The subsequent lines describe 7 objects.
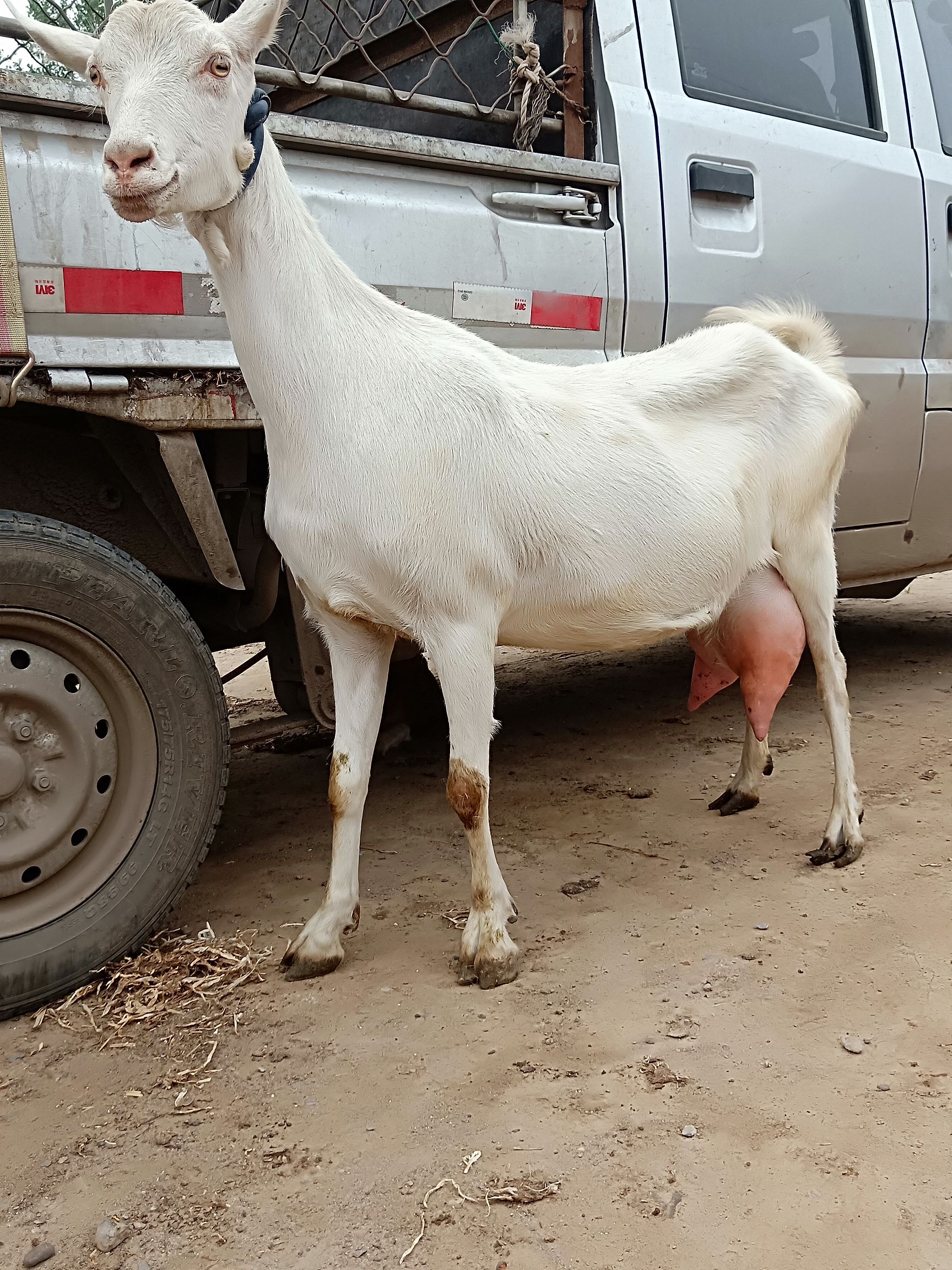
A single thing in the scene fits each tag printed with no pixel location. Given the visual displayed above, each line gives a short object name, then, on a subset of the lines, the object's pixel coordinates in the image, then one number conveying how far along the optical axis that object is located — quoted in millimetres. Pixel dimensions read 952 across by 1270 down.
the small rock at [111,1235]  1759
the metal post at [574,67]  3406
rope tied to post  3344
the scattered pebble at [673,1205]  1748
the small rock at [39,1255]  1736
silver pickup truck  2473
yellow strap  2348
